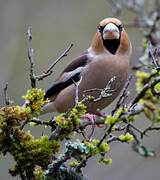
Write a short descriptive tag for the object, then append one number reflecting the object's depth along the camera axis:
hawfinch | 6.48
